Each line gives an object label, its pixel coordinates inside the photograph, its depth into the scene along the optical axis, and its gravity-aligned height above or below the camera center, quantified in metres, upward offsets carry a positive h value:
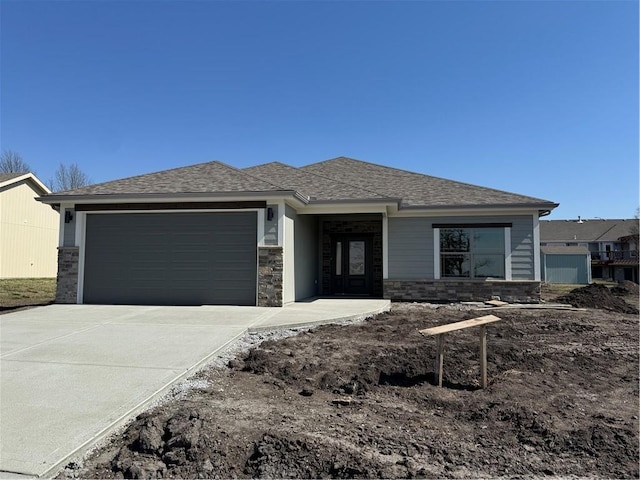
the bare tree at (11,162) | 33.88 +8.81
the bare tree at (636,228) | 36.12 +3.93
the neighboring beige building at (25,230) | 20.98 +1.82
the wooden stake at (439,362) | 4.32 -1.11
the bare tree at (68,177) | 35.88 +7.99
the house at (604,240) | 36.56 +2.65
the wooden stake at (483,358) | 4.22 -1.04
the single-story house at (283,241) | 9.56 +0.65
